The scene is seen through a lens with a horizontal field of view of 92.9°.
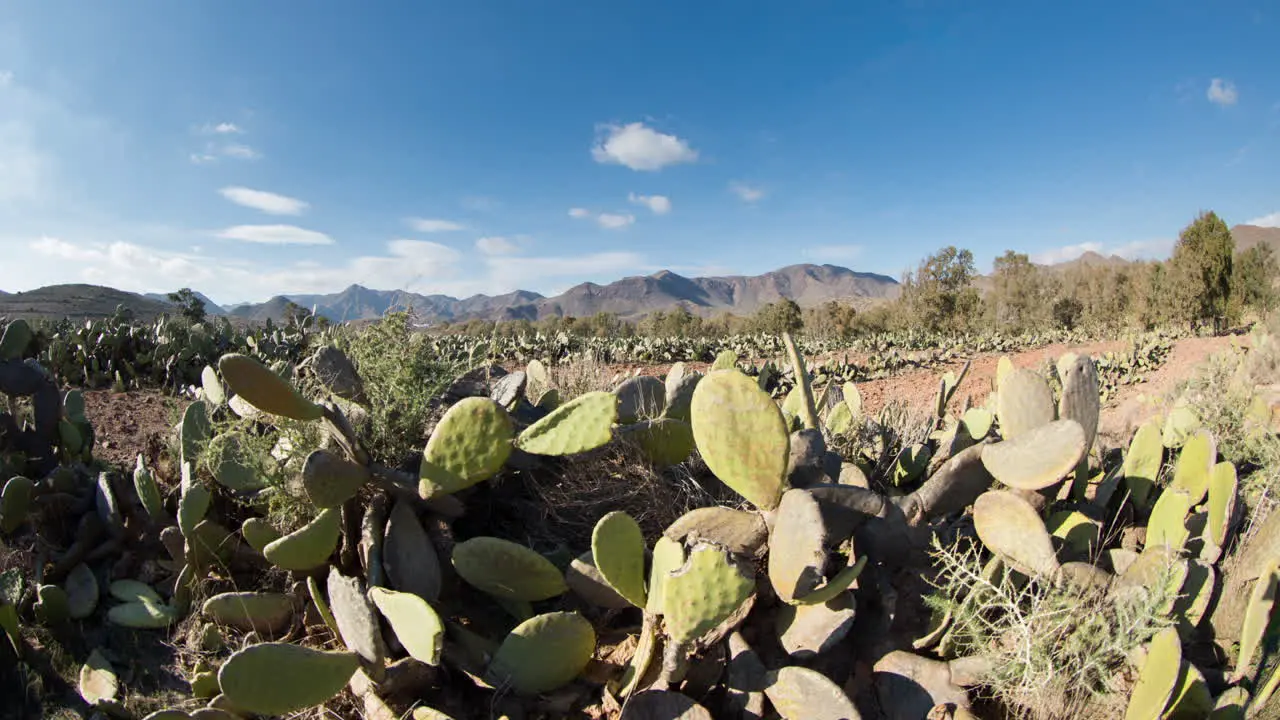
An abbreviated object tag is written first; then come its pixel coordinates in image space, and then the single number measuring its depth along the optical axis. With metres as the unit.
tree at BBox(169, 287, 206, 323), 22.02
